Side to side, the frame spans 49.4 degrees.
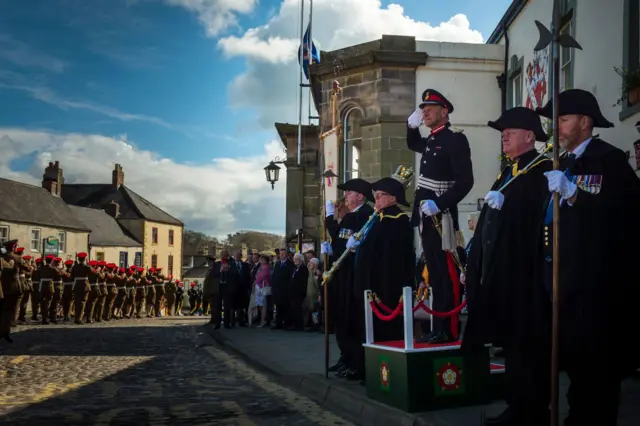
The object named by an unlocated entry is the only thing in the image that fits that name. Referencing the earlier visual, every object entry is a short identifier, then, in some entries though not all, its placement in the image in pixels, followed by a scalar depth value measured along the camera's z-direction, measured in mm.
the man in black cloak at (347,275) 7812
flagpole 26000
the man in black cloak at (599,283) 4109
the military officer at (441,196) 6352
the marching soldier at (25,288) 17344
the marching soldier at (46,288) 23000
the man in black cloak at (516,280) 4734
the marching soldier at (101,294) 25531
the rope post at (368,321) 6656
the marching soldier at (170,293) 37750
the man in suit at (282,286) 17766
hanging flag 27356
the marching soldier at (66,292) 24141
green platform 5812
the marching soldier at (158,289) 34219
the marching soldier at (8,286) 14078
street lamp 22656
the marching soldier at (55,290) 23656
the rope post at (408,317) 5816
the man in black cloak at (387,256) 7324
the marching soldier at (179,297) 41872
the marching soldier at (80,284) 23417
